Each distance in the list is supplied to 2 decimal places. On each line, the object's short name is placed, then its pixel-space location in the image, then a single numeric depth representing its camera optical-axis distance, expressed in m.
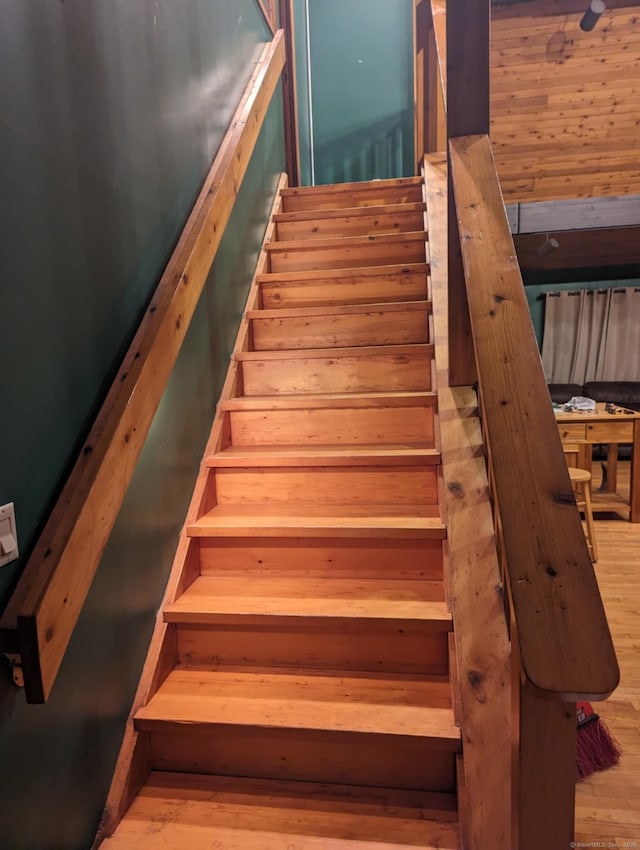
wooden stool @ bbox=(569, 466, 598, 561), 3.00
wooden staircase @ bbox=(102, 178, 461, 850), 1.23
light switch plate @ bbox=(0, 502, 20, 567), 0.91
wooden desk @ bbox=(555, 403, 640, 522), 3.63
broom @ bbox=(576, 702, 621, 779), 1.61
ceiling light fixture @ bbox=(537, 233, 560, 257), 3.94
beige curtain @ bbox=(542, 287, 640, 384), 6.41
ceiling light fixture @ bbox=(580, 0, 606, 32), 3.90
